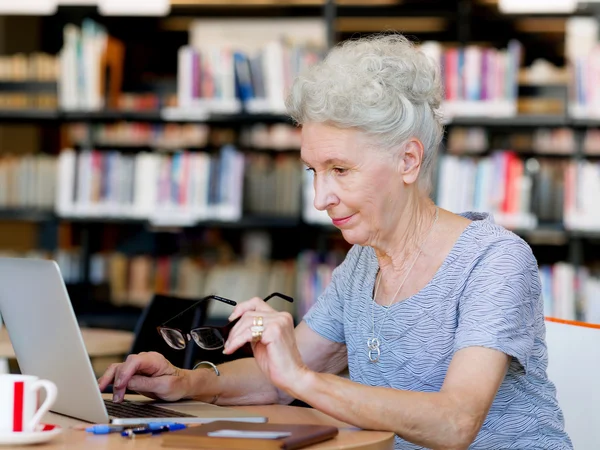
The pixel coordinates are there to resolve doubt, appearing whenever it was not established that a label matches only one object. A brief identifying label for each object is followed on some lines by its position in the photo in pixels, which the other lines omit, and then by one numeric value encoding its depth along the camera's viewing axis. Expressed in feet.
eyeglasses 5.46
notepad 4.86
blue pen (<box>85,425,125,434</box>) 5.12
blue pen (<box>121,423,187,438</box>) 5.07
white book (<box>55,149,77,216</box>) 14.76
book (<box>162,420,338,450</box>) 4.77
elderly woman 5.70
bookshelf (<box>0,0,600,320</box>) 13.98
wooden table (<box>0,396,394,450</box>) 4.89
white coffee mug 4.80
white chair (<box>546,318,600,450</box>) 6.77
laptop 5.10
